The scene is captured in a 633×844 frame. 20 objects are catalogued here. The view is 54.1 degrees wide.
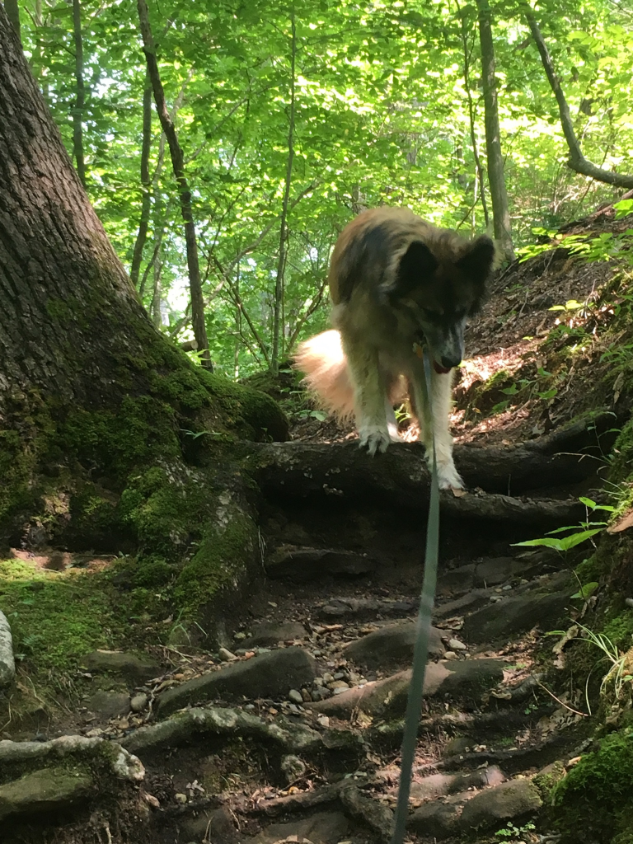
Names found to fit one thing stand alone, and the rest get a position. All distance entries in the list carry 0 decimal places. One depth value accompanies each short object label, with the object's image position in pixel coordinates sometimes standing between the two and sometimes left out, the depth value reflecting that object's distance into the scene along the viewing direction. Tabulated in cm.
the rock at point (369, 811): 188
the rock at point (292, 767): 219
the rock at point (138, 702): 250
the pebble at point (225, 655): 293
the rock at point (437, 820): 181
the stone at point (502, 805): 174
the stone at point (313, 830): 193
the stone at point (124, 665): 267
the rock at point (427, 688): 246
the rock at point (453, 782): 197
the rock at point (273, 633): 309
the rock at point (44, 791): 182
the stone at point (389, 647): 285
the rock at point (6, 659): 237
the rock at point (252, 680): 245
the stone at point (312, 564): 371
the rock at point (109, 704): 248
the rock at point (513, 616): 278
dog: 439
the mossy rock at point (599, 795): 152
